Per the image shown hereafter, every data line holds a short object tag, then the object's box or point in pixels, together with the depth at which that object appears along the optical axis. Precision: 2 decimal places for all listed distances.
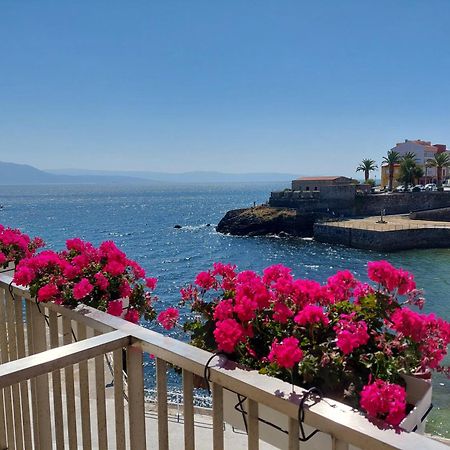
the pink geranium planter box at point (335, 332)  1.33
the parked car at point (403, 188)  52.66
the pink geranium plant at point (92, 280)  2.25
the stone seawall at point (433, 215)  43.84
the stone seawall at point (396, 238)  34.09
